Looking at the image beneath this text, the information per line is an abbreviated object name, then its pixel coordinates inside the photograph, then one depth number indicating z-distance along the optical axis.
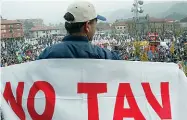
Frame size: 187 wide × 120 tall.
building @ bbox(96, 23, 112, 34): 67.05
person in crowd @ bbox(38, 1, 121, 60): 1.65
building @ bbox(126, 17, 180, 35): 52.83
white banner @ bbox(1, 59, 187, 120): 1.71
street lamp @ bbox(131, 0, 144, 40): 23.61
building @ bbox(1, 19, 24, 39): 56.03
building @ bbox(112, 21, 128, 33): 71.07
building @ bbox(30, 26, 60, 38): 68.56
